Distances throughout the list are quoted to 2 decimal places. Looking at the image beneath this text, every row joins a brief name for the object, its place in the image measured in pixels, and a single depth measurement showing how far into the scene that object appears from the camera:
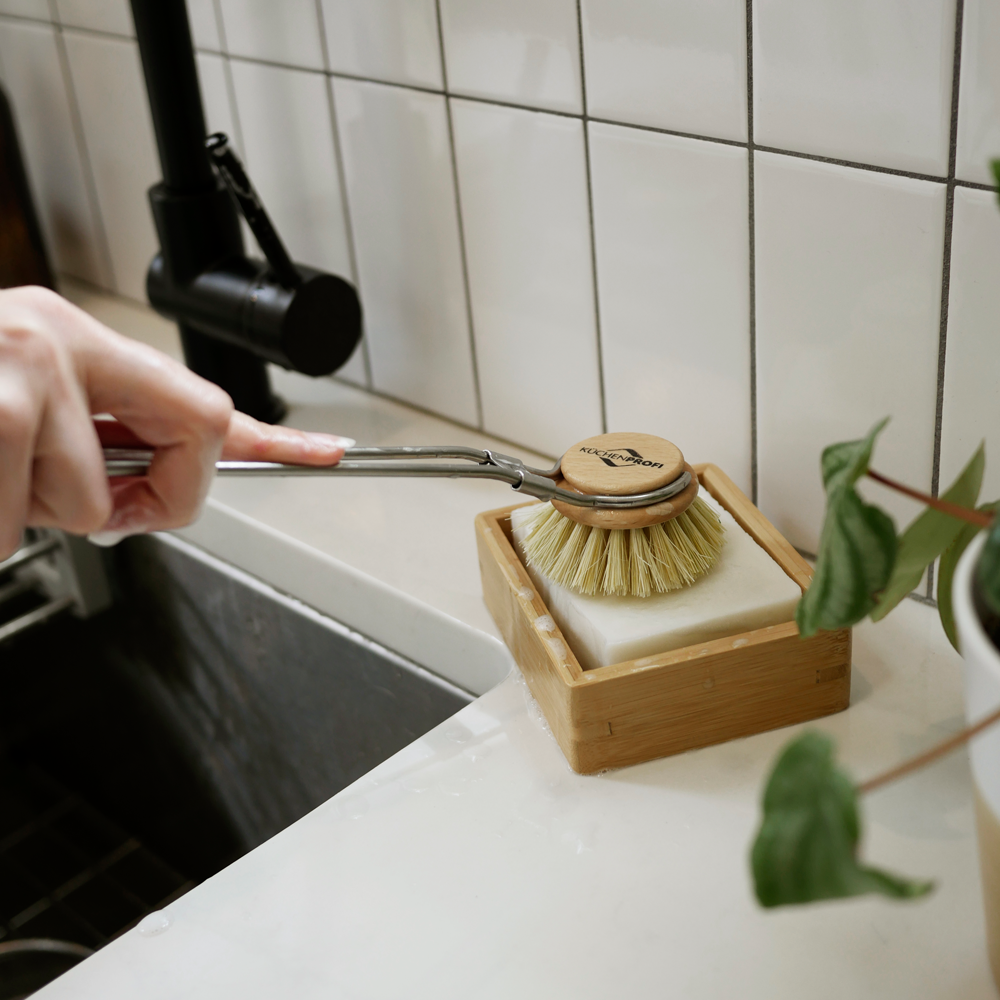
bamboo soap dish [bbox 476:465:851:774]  0.51
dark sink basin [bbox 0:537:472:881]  0.75
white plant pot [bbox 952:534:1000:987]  0.34
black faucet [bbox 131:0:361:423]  0.76
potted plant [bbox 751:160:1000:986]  0.28
